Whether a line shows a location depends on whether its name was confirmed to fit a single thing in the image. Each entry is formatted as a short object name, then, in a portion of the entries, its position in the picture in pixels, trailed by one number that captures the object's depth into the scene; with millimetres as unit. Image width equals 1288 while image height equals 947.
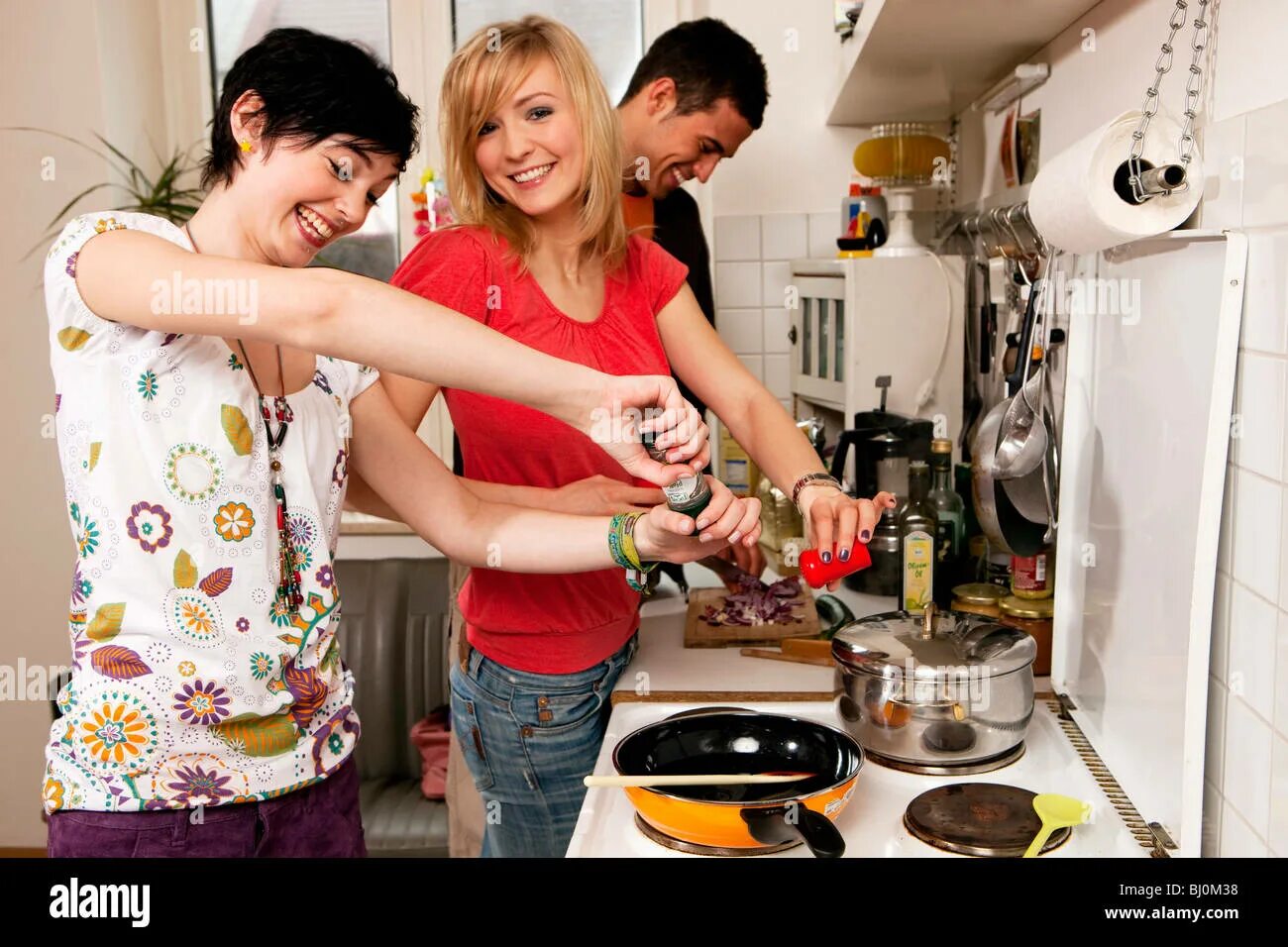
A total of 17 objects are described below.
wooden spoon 1018
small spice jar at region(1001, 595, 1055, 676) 1423
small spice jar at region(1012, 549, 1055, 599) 1439
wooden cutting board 1622
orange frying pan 976
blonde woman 1351
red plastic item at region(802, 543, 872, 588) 1234
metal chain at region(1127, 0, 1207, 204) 999
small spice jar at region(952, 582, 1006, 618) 1491
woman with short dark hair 902
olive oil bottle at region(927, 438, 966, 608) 1716
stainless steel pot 1165
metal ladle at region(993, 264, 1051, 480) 1337
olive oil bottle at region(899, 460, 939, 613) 1584
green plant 2645
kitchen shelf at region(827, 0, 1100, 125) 1484
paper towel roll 1003
